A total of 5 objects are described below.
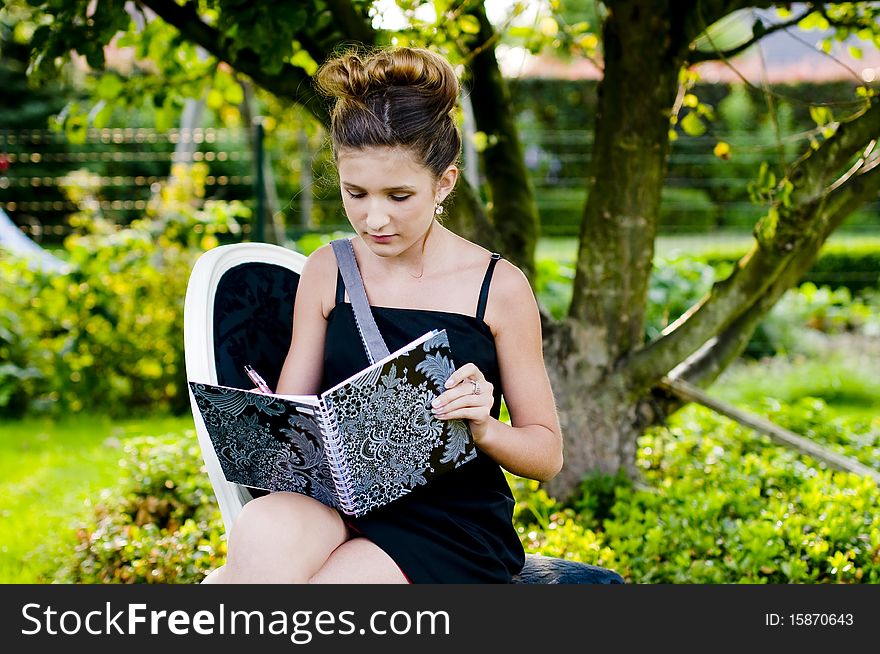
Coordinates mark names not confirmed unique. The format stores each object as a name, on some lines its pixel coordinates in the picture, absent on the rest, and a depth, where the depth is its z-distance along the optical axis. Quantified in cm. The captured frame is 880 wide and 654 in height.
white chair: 207
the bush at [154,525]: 309
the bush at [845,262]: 782
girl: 184
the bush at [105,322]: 547
